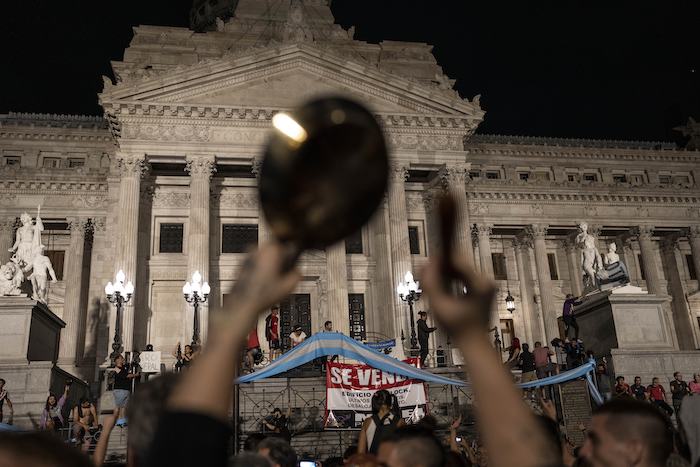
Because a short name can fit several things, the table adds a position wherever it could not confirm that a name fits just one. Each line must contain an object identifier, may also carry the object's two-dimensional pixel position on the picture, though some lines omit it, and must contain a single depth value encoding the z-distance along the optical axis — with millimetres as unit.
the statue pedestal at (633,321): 18438
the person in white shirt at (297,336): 22620
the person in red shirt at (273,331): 22283
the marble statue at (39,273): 19750
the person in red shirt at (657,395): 14773
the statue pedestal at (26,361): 16312
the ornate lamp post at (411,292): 23438
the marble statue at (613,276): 19250
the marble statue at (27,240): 20078
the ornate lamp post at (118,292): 21844
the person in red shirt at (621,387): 15273
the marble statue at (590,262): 20955
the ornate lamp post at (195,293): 22453
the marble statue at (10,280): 17984
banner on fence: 14359
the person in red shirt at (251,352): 19578
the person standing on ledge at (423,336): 23227
